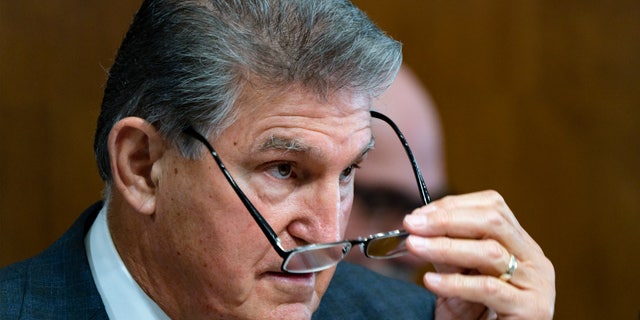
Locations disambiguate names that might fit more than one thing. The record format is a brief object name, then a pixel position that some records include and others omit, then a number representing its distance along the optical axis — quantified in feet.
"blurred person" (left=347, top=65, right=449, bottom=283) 22.50
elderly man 13.17
